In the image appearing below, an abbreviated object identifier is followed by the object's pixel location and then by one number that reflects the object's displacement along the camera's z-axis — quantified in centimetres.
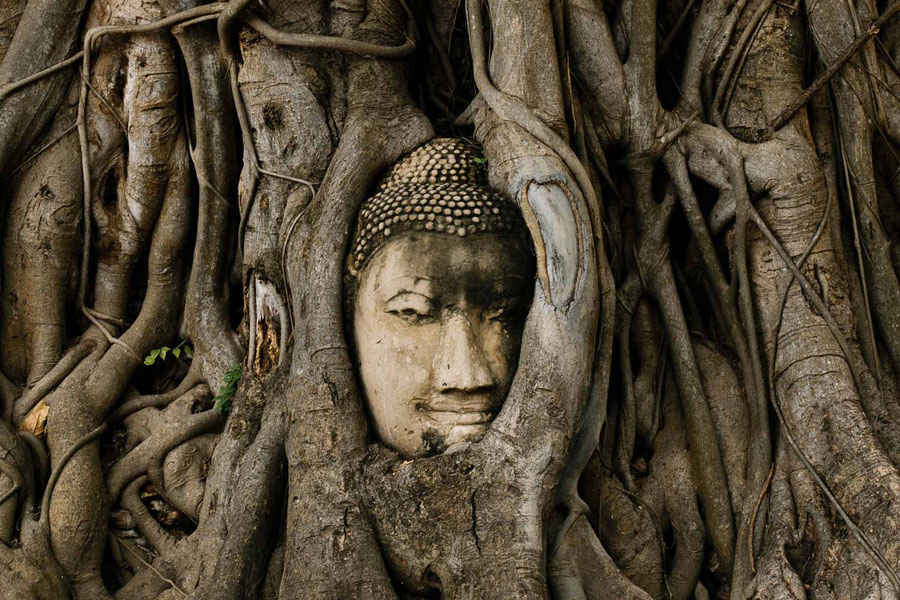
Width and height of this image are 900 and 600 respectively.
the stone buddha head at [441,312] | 331
